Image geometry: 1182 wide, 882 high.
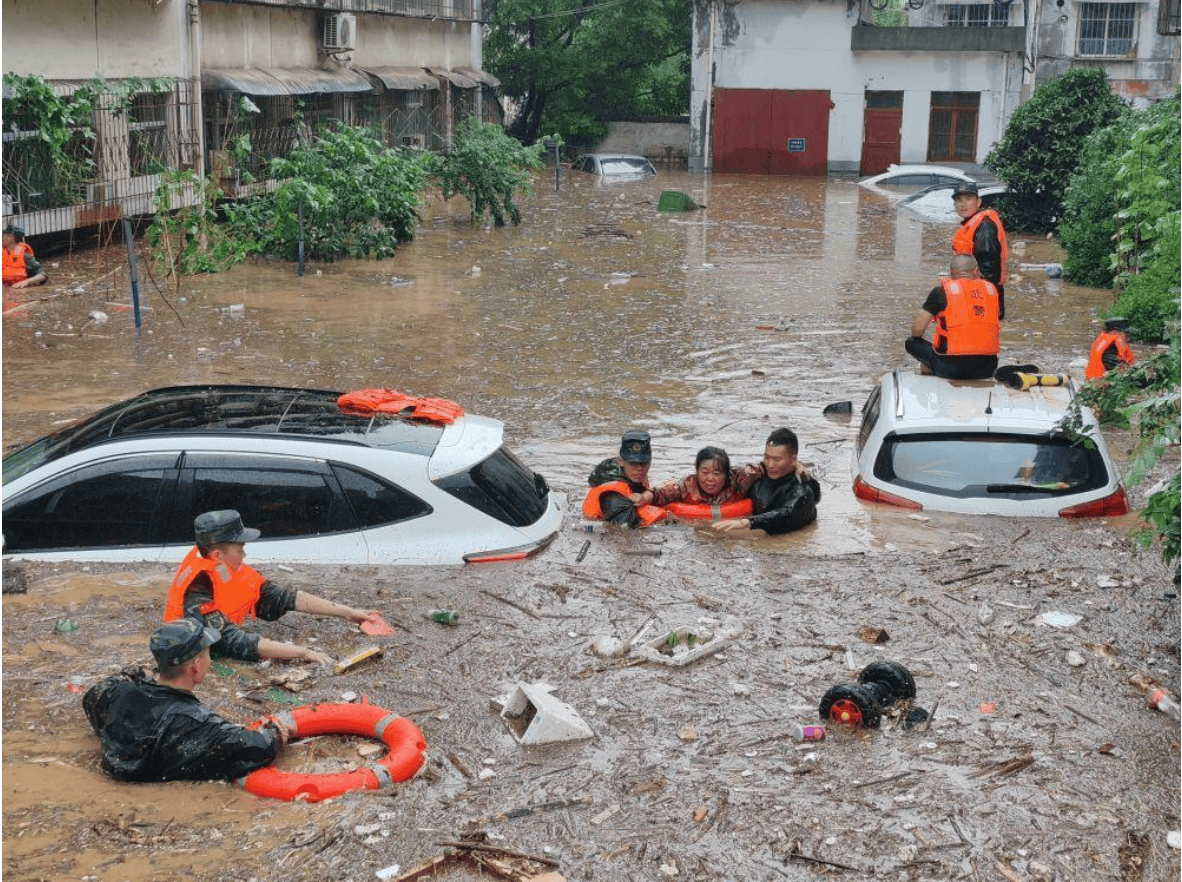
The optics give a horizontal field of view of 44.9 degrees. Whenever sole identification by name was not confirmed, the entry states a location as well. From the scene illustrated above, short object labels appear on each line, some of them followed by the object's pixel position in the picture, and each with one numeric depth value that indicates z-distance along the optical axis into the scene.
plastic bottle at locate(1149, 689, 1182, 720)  6.67
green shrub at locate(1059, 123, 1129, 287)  20.23
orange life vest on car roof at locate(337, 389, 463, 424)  8.47
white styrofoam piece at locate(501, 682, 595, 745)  6.17
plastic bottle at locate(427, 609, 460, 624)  7.53
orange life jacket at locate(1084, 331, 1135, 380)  13.26
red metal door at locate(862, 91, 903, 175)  41.94
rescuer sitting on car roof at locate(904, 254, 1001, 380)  11.12
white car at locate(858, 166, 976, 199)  35.44
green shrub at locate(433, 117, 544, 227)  26.72
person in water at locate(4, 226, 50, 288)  19.00
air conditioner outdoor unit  30.77
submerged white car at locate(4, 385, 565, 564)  7.72
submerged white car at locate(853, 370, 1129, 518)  9.29
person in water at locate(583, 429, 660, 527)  9.64
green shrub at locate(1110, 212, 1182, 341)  15.81
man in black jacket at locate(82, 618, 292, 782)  5.63
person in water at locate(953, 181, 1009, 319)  13.73
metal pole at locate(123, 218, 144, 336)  15.71
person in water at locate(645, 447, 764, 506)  9.88
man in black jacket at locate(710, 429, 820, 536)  9.55
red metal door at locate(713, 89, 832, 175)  42.00
